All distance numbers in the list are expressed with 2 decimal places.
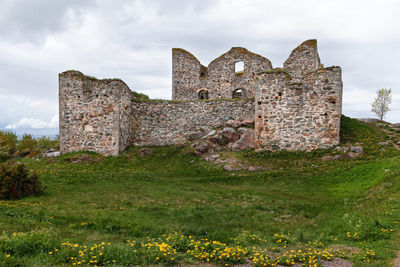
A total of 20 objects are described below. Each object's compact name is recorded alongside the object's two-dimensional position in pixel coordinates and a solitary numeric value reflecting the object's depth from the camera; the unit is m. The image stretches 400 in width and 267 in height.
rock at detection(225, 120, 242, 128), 25.05
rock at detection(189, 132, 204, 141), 25.65
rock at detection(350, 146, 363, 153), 19.76
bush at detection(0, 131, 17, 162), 27.45
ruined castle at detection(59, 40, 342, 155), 21.78
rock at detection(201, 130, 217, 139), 24.67
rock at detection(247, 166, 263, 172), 19.35
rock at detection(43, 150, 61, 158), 25.83
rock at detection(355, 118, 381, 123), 27.20
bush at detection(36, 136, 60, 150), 38.46
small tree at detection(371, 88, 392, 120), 52.54
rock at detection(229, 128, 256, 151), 23.05
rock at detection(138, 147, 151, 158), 24.40
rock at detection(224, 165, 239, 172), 19.48
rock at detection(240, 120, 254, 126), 24.92
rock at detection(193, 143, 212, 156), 22.66
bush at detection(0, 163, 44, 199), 12.12
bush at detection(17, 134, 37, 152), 37.81
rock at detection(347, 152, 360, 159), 19.29
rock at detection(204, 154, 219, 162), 21.30
